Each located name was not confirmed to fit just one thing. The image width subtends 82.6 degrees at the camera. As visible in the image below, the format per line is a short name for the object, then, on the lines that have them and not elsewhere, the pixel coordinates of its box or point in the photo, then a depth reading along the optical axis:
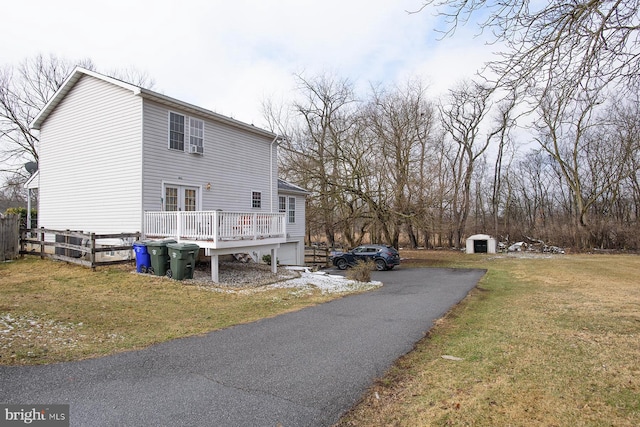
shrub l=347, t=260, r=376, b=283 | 13.66
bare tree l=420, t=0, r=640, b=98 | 4.39
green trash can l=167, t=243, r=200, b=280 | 10.56
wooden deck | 10.97
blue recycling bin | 11.17
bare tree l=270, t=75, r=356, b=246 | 26.44
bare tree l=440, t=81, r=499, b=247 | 34.77
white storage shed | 31.62
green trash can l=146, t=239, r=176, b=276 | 10.90
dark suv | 20.48
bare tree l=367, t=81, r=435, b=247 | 23.56
